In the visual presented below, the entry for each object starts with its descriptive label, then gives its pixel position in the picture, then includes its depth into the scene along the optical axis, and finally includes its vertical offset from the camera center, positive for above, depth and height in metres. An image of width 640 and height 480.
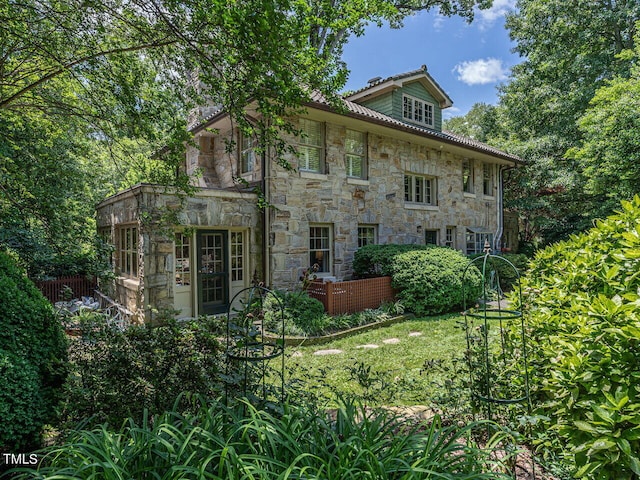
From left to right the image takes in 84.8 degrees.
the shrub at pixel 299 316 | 7.11 -1.46
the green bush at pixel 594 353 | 1.68 -0.63
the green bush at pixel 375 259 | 9.55 -0.36
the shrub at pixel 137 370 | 2.66 -0.98
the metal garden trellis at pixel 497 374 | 2.58 -1.02
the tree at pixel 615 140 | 10.77 +3.29
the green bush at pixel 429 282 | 8.98 -0.96
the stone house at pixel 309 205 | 8.06 +1.13
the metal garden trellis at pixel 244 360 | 2.72 -0.97
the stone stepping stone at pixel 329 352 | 6.23 -1.89
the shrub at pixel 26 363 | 2.35 -0.84
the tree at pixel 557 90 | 16.05 +7.73
